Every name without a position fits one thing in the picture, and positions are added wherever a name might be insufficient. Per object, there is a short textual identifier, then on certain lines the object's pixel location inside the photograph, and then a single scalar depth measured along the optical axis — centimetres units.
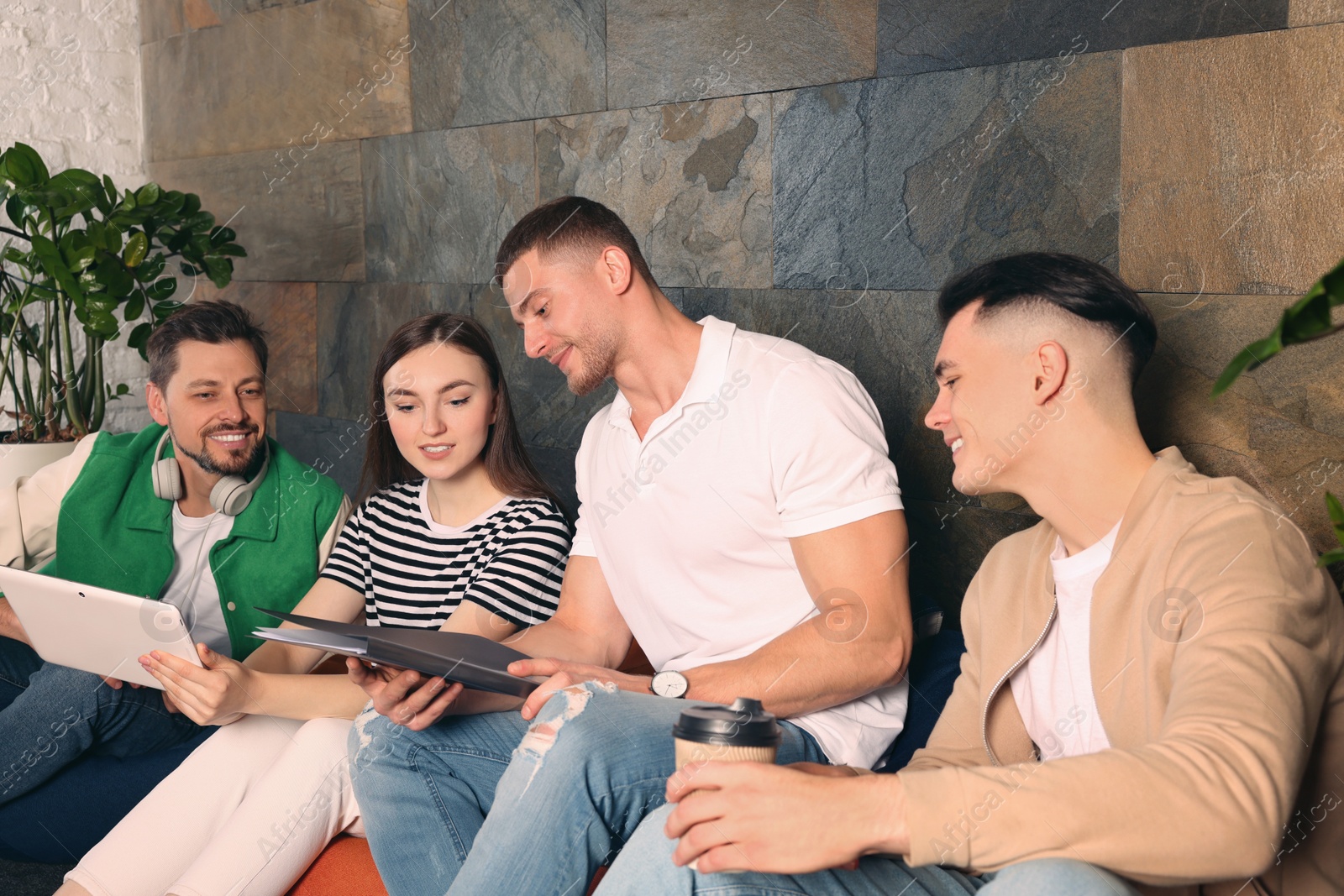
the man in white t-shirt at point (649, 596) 135
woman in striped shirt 171
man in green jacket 220
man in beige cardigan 95
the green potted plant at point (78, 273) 284
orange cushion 172
